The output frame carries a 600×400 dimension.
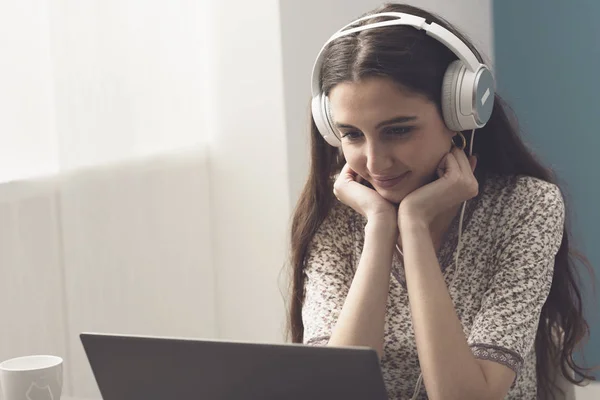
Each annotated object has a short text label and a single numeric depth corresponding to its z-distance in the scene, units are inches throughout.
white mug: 114.6
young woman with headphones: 121.9
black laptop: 101.9
